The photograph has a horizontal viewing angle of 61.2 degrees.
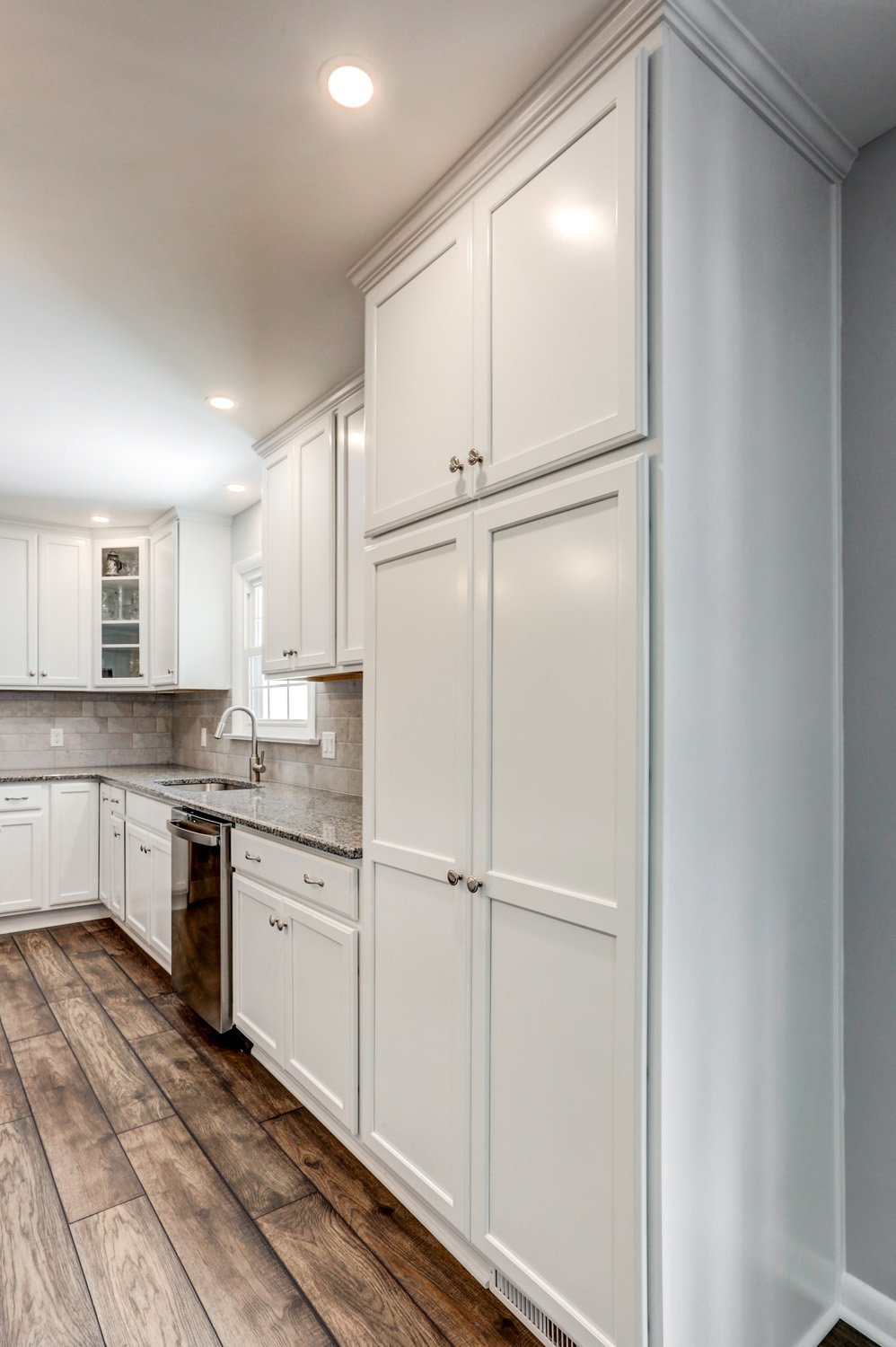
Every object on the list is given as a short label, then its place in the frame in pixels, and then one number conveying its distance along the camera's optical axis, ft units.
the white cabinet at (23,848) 14.11
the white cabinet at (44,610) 15.15
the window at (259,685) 12.70
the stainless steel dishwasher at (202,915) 9.18
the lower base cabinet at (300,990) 6.81
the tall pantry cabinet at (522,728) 4.24
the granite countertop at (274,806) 7.43
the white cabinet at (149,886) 11.46
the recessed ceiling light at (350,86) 4.74
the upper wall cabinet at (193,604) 14.57
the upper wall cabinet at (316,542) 8.87
